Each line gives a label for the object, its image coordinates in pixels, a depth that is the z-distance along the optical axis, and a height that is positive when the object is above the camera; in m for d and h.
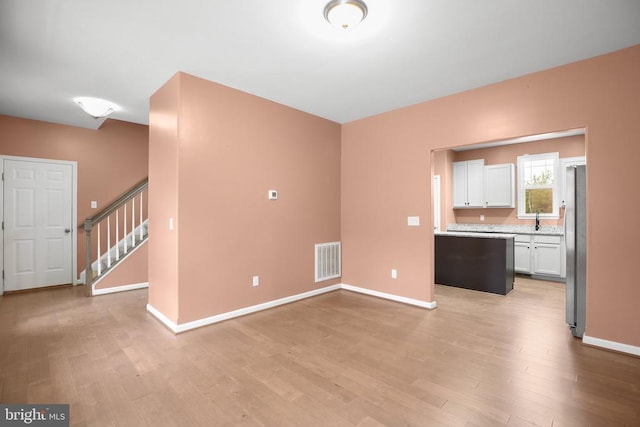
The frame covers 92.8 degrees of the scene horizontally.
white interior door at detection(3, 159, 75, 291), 4.71 -0.19
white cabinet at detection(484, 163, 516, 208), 6.18 +0.53
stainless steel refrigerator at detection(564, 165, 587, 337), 3.03 -0.35
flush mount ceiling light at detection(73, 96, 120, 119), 3.99 +1.43
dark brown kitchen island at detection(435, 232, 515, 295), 4.63 -0.80
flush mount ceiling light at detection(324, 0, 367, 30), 2.13 +1.43
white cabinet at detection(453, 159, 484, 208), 6.50 +0.61
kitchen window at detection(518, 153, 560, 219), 5.91 +0.52
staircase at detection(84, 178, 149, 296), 4.66 -0.30
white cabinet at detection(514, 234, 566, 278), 5.43 -0.80
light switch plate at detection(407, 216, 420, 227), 4.14 -0.13
